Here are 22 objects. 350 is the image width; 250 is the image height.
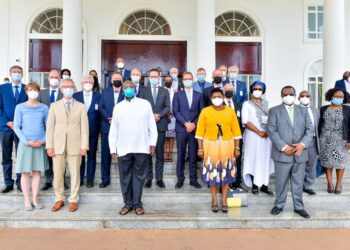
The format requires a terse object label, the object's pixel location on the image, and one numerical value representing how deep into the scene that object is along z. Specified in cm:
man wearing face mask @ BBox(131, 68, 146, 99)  593
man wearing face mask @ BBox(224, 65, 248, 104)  634
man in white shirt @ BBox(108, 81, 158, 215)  484
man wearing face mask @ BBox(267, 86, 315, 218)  489
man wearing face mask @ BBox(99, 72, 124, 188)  572
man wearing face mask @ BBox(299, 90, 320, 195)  569
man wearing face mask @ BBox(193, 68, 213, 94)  658
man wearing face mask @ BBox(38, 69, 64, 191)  573
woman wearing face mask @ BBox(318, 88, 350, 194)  570
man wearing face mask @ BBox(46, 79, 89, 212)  496
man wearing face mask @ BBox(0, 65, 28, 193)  553
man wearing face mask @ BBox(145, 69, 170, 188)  586
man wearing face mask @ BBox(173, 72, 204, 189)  582
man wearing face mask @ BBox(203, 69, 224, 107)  596
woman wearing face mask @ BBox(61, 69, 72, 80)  666
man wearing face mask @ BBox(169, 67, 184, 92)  730
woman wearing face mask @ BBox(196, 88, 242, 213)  498
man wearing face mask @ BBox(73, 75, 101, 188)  568
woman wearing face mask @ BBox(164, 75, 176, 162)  654
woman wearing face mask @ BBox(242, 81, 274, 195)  548
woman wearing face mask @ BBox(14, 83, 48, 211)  502
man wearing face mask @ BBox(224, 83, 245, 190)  558
